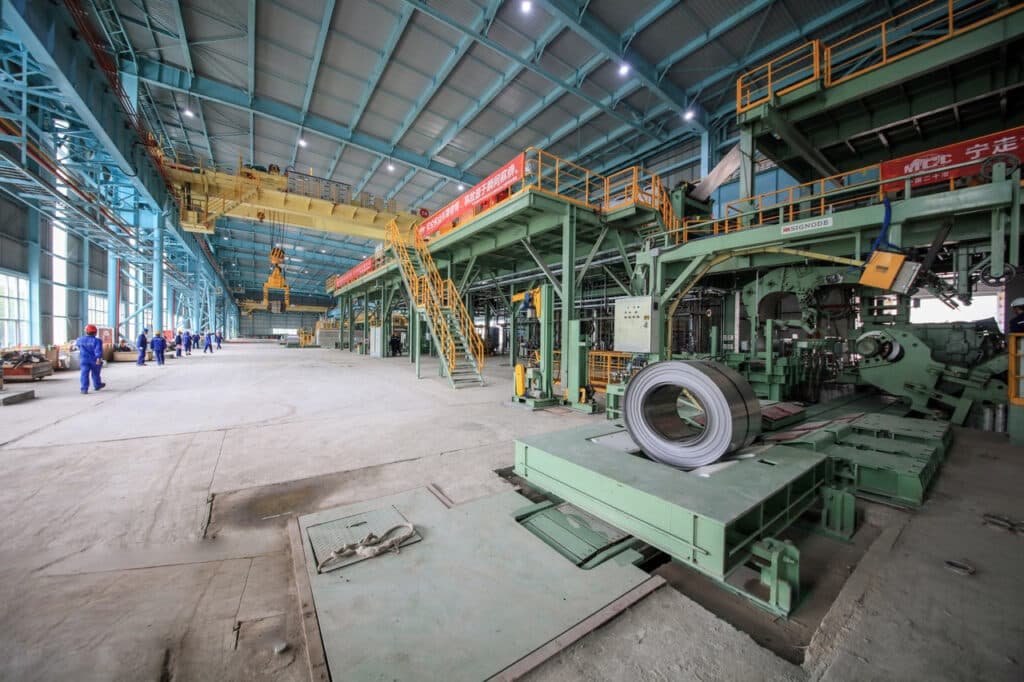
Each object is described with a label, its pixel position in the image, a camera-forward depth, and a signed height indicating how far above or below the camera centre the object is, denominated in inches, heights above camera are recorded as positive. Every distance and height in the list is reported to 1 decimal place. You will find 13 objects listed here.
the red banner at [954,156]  306.7 +168.7
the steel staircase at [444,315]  430.6 +24.2
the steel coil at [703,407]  123.0 -26.3
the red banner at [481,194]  320.8 +141.2
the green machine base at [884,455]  138.5 -48.1
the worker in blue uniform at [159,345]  595.2 -20.3
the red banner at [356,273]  789.2 +144.8
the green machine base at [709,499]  83.4 -44.9
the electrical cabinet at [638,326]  225.8 +6.7
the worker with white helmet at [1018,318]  249.6 +14.8
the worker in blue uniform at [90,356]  338.6 -22.2
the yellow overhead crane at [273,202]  544.7 +204.5
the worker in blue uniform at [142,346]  597.0 -22.3
